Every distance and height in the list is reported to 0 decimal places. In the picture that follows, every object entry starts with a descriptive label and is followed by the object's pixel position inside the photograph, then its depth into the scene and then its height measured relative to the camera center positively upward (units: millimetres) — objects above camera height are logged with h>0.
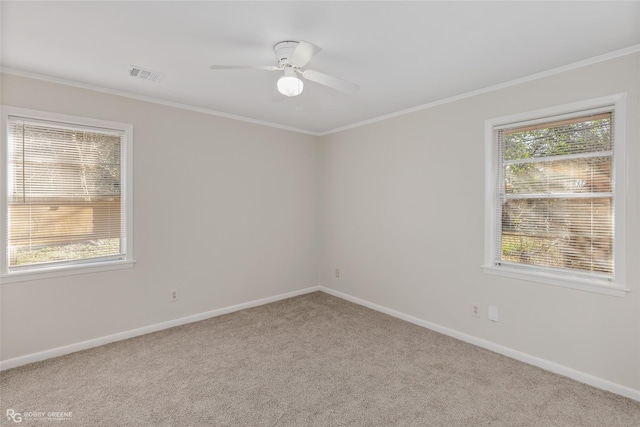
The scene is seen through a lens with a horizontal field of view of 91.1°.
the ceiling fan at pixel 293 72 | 2021 +937
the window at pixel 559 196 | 2371 +141
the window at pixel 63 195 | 2650 +156
